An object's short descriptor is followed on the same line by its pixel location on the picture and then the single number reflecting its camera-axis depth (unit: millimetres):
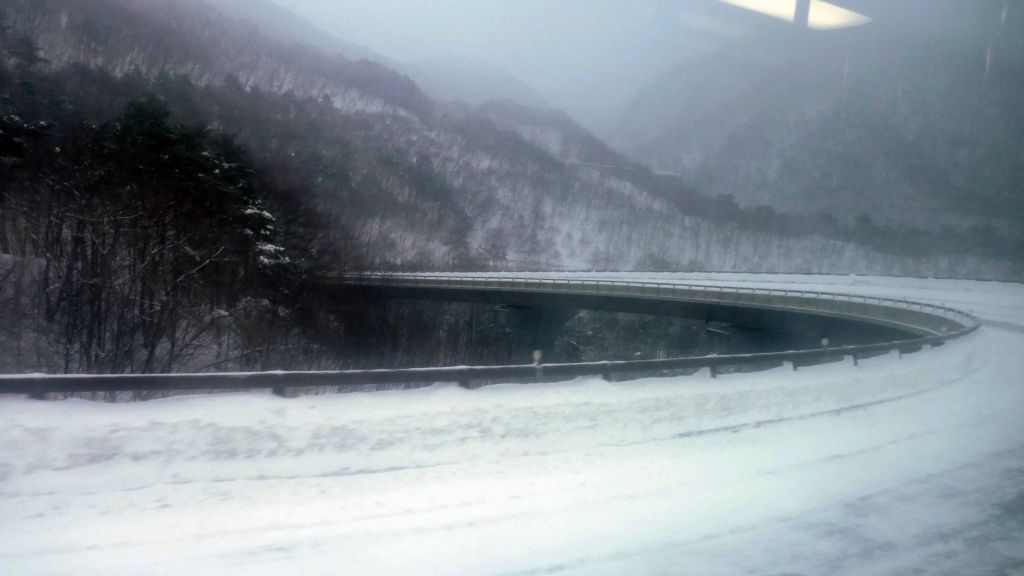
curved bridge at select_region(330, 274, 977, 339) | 30953
